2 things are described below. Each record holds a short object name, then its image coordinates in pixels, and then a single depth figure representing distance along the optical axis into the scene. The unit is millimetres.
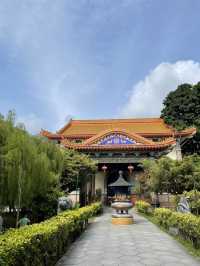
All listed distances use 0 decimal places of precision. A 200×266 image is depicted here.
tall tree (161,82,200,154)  19338
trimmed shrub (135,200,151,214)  11085
